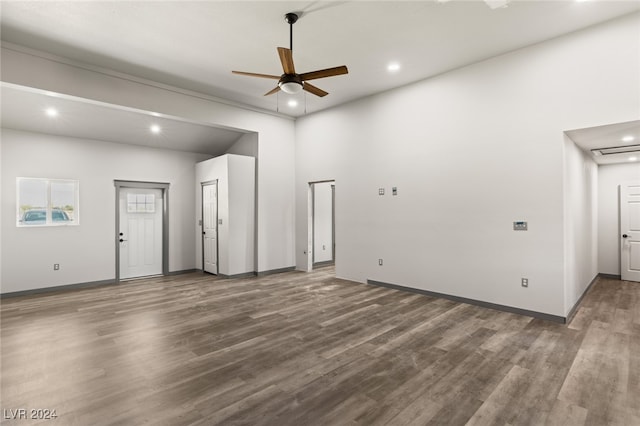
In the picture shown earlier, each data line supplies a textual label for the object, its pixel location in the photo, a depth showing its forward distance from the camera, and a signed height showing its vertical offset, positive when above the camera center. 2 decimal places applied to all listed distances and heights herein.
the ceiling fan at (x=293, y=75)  3.72 +1.64
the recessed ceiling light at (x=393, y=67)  5.03 +2.33
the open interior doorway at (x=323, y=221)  8.38 -0.20
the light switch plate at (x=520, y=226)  4.47 -0.20
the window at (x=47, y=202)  5.80 +0.28
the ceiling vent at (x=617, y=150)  5.10 +1.00
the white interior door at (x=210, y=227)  7.36 -0.28
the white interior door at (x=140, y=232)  7.07 -0.37
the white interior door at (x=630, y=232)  6.39 -0.43
